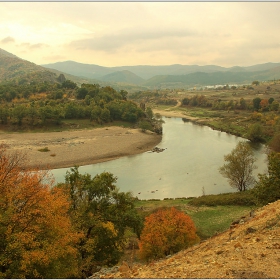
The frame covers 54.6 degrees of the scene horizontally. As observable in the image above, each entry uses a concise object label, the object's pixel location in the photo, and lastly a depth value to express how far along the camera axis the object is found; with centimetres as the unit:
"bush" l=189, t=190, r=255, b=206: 3397
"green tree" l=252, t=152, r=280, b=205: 2286
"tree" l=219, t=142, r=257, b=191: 3847
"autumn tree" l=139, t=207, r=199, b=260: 1872
